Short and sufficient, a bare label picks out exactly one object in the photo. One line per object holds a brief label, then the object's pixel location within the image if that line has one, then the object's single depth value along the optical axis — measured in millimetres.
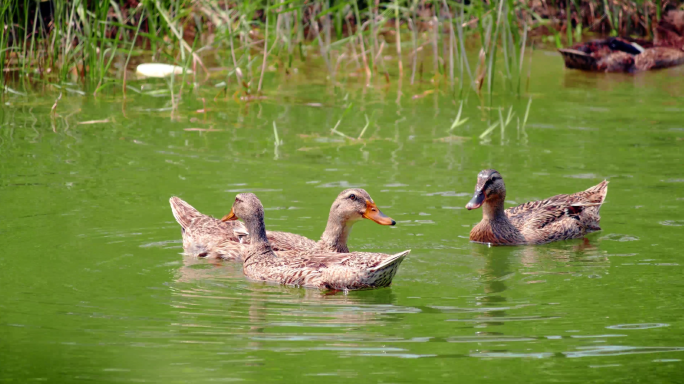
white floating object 33625
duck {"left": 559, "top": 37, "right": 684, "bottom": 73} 35562
